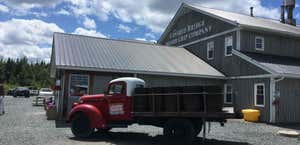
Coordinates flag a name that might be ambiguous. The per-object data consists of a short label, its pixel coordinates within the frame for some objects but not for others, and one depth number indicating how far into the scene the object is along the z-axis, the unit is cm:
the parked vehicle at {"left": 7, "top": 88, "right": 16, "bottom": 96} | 3785
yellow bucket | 1331
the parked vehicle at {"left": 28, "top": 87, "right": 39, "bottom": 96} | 3986
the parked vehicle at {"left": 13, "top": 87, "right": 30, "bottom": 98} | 3447
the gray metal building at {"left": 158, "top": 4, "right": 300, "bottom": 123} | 1330
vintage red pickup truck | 715
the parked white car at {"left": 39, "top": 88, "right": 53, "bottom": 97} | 2879
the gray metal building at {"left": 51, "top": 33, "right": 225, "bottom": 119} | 1235
